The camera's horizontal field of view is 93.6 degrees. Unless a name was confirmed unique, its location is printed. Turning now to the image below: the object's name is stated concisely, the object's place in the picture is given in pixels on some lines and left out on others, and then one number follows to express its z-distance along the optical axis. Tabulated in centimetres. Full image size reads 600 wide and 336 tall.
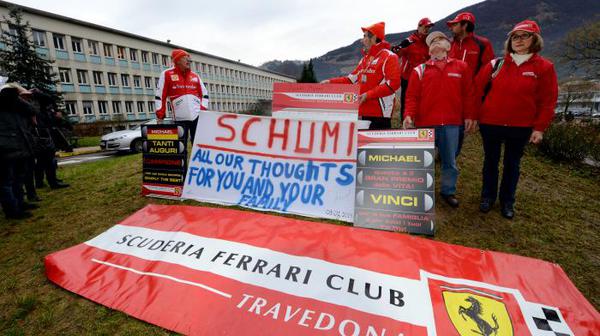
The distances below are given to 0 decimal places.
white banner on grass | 334
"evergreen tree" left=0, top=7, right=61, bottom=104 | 1602
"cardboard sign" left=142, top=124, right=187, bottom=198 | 400
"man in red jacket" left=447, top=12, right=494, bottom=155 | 361
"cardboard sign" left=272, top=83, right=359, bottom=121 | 358
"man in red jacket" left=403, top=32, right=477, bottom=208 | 318
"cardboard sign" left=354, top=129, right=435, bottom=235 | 291
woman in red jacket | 286
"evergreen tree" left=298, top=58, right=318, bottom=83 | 6228
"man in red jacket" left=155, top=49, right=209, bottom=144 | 450
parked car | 1285
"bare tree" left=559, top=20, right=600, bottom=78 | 2409
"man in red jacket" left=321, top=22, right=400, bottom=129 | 360
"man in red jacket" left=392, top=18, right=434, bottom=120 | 453
